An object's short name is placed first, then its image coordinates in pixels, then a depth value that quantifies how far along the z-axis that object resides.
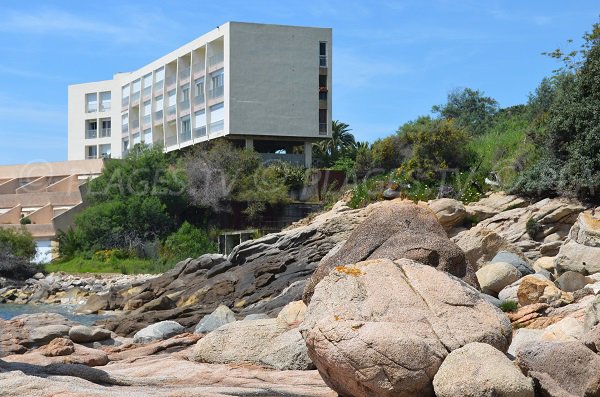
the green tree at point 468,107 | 68.94
